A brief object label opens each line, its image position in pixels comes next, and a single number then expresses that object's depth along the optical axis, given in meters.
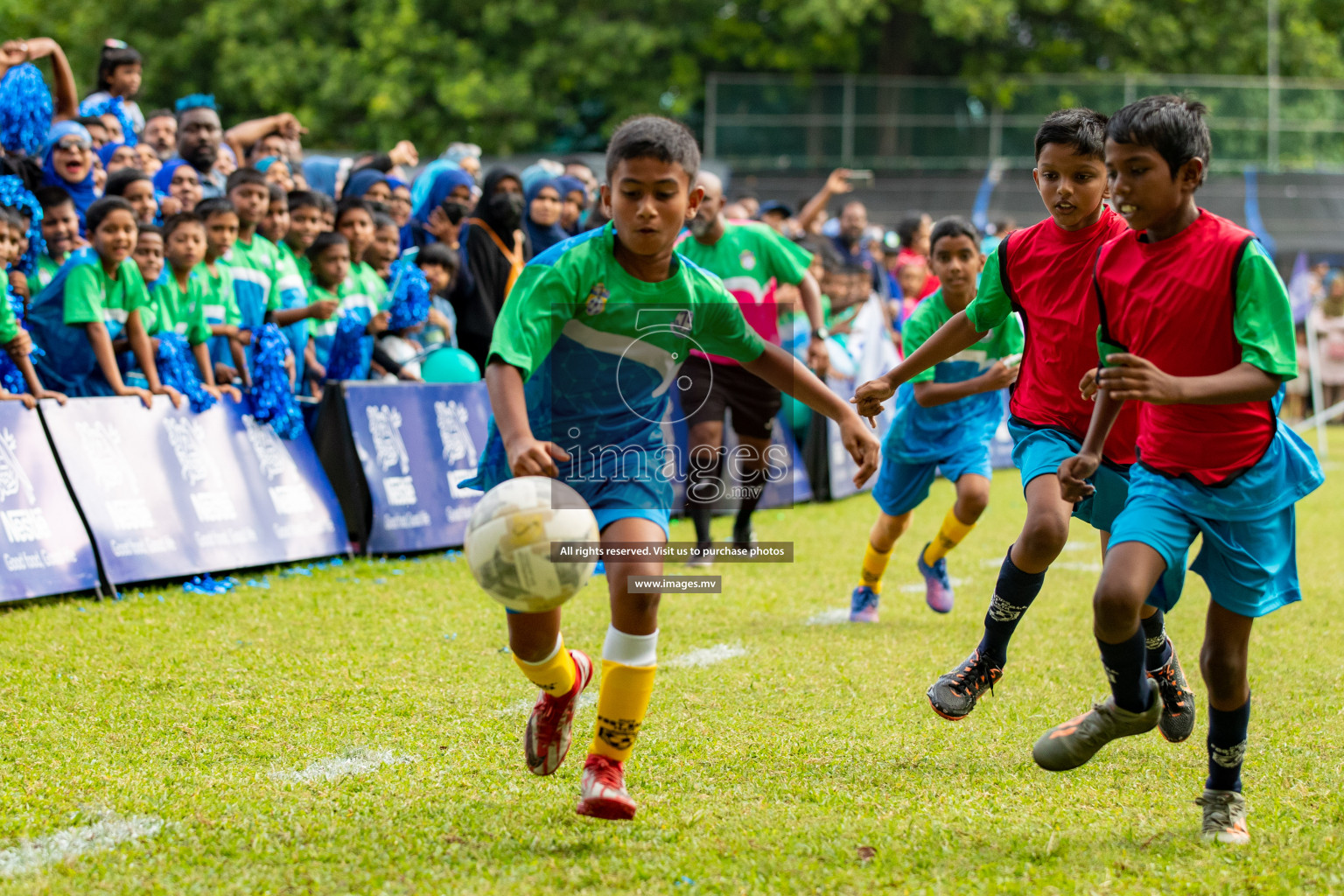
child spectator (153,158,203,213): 17.94
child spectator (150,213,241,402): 15.68
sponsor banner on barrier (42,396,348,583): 13.87
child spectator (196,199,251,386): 16.44
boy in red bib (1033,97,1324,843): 7.07
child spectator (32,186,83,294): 15.06
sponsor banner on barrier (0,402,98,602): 12.86
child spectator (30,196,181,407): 14.56
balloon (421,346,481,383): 18.50
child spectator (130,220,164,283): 15.34
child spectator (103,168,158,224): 16.11
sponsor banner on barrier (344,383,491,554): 16.77
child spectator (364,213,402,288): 19.36
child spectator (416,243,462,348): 19.56
